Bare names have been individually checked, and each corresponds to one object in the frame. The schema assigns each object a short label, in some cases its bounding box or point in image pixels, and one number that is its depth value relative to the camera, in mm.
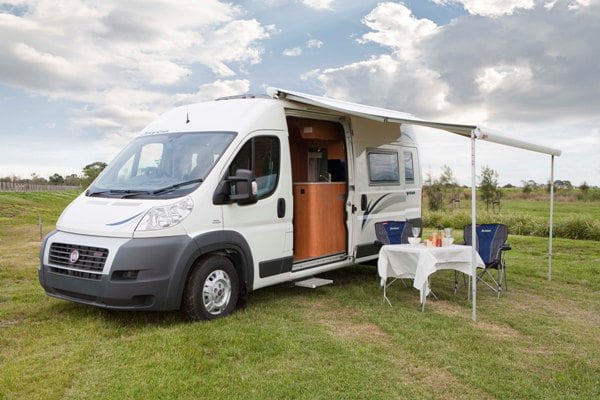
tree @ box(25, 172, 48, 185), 52444
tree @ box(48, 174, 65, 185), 58406
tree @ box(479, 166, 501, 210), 23078
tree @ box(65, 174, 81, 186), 49719
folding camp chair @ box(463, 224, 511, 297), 7195
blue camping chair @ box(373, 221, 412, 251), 7641
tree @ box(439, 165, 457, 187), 24359
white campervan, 5266
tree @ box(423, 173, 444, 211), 23172
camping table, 6348
